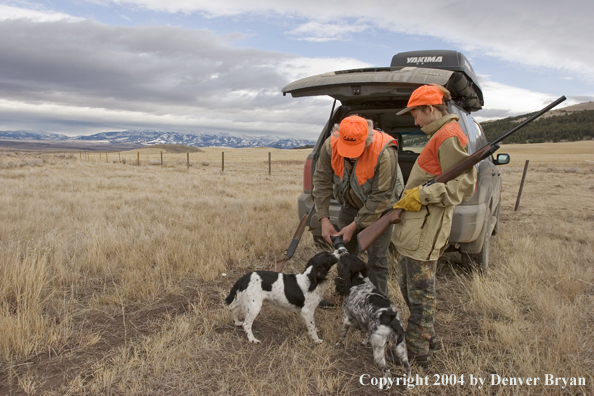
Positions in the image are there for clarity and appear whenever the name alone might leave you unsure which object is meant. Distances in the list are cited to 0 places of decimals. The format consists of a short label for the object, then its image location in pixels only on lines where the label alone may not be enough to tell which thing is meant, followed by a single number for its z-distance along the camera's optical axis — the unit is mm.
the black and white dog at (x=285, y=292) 3199
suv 3537
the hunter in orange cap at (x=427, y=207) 2549
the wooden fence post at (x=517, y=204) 9873
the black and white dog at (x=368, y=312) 2646
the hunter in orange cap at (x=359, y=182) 3031
